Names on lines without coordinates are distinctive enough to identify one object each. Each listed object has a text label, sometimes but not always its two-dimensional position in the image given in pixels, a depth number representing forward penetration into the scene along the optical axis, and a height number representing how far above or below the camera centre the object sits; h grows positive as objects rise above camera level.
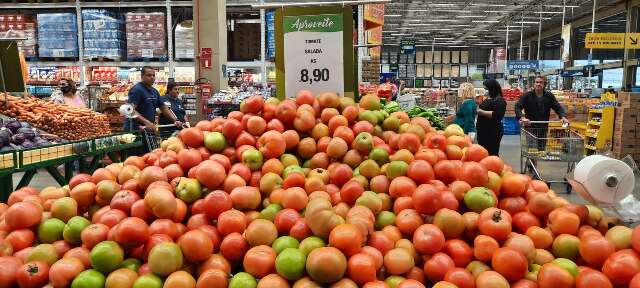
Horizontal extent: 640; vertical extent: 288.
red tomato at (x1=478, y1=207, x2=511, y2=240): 1.68 -0.46
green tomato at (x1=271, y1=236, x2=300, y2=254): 1.63 -0.51
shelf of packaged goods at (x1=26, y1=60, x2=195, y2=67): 8.73 +0.39
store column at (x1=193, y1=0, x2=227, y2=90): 8.45 +0.79
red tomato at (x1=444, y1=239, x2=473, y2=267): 1.67 -0.55
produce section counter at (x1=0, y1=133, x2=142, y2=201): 3.66 -0.58
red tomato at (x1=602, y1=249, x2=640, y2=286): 1.49 -0.54
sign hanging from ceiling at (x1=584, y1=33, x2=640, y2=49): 13.71 +1.19
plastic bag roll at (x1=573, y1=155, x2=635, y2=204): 1.95 -0.37
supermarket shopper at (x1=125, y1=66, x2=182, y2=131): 6.29 -0.15
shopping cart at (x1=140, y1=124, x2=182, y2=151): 5.71 -0.59
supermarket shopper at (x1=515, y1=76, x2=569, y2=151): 7.14 -0.30
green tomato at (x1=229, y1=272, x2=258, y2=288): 1.51 -0.58
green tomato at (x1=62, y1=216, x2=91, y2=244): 1.76 -0.50
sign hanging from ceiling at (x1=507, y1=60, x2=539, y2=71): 23.69 +0.92
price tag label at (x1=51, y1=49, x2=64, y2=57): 8.81 +0.59
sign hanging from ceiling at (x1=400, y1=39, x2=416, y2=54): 15.91 +1.19
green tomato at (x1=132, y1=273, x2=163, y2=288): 1.51 -0.58
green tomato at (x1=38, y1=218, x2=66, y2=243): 1.82 -0.52
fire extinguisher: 8.19 -0.11
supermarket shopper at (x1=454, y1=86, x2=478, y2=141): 7.43 -0.45
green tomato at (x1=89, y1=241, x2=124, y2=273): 1.56 -0.53
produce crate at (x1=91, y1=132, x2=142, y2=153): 4.89 -0.57
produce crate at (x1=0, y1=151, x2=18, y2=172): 3.59 -0.52
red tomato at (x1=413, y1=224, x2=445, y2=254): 1.66 -0.51
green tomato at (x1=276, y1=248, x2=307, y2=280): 1.51 -0.53
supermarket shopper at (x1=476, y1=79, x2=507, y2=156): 6.98 -0.46
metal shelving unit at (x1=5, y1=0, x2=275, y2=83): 8.74 +1.06
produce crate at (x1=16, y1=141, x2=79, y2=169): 3.78 -0.55
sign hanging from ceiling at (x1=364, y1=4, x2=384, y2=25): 9.14 +1.37
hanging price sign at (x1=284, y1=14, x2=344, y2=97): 3.00 +0.19
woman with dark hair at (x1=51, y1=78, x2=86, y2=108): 7.26 -0.13
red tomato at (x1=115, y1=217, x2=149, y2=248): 1.62 -0.47
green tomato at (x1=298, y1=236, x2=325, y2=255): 1.58 -0.50
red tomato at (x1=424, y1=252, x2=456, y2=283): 1.61 -0.57
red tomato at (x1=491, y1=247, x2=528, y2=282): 1.54 -0.55
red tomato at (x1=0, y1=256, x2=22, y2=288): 1.59 -0.58
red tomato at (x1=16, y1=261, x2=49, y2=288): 1.58 -0.59
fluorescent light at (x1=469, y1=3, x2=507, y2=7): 23.22 +3.68
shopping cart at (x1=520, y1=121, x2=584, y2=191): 6.52 -0.81
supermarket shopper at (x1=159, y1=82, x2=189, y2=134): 7.26 -0.22
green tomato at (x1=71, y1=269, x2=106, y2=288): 1.53 -0.58
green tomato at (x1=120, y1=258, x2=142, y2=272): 1.62 -0.57
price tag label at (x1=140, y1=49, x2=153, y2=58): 8.65 +0.56
